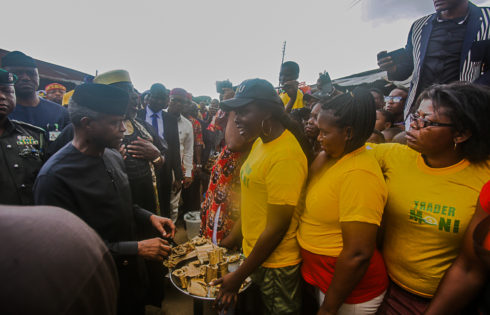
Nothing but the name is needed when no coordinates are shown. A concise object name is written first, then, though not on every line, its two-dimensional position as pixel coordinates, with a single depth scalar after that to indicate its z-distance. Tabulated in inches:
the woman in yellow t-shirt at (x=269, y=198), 62.4
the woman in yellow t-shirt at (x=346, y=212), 49.8
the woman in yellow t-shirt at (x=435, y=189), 49.0
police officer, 88.5
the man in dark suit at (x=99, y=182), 64.8
